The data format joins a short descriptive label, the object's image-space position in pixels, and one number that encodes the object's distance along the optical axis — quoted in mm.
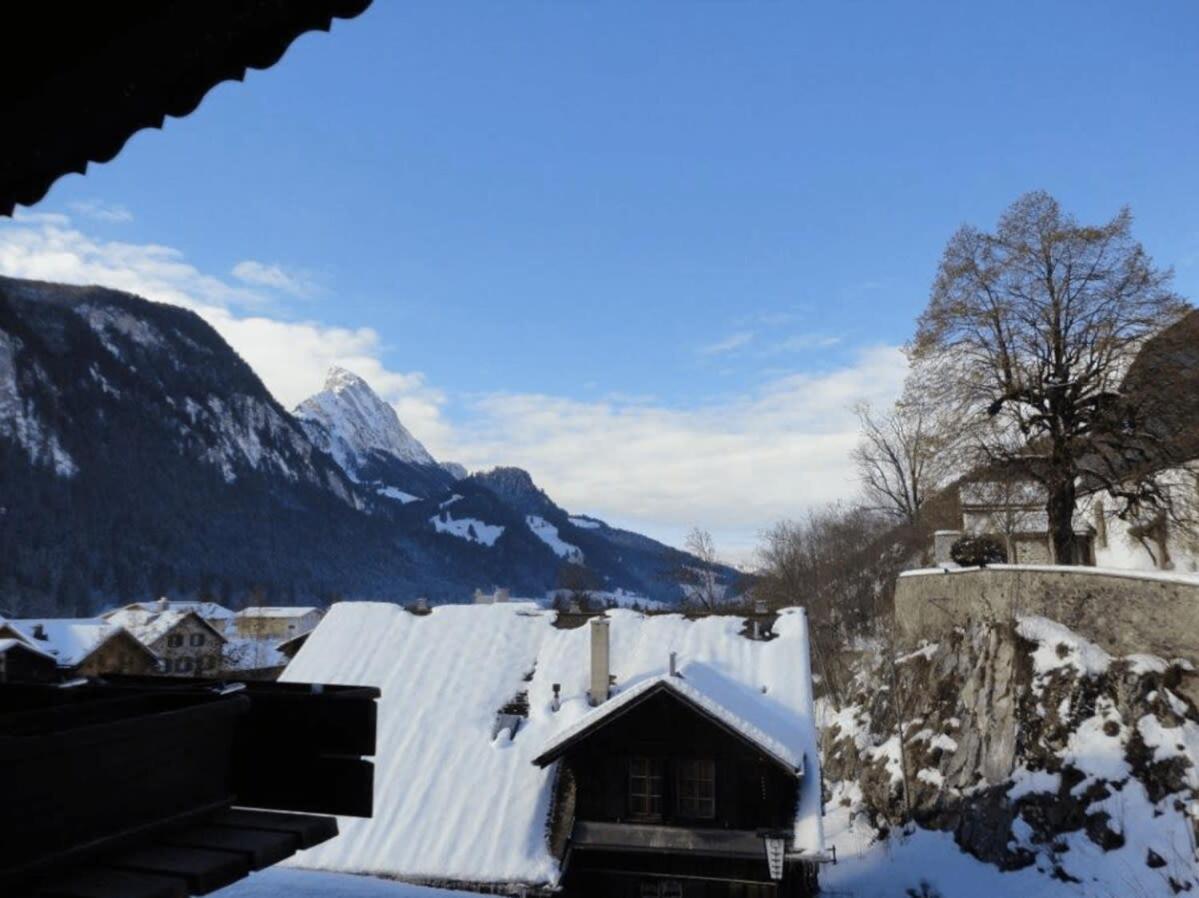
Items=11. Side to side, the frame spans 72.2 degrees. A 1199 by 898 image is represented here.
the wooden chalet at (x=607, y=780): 14695
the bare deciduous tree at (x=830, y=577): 43594
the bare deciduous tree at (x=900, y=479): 27391
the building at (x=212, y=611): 77750
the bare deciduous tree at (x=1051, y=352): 21891
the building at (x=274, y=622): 82625
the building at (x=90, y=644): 46312
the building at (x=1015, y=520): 23641
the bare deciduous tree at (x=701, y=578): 52344
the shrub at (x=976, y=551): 25297
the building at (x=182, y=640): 57000
